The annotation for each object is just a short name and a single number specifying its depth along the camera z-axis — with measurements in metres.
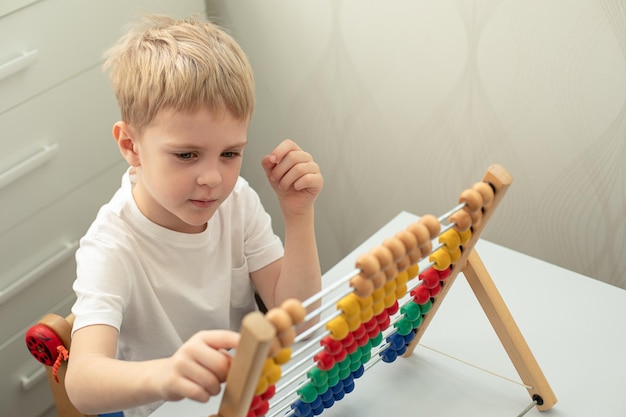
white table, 1.11
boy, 1.06
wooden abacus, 0.76
